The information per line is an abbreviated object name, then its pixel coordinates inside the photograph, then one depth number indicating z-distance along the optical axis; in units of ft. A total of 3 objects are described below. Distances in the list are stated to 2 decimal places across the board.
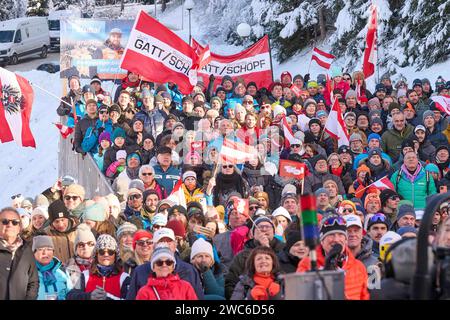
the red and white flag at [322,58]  87.97
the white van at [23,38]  152.15
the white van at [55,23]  161.89
